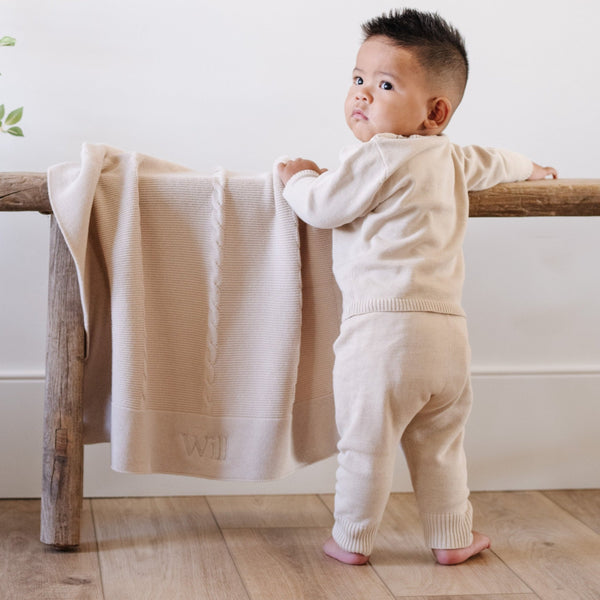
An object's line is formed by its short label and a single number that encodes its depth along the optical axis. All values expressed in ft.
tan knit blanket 8.10
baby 7.83
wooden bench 8.16
